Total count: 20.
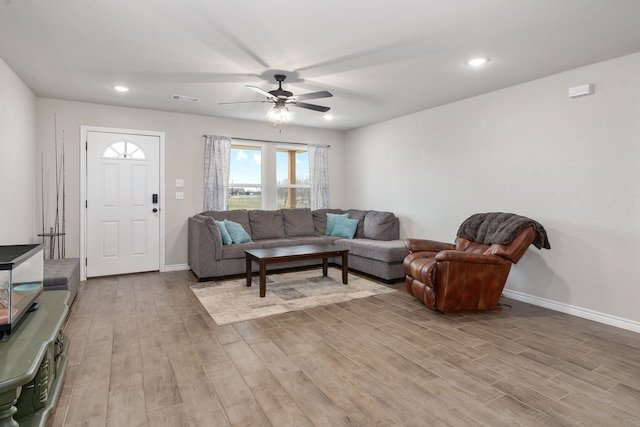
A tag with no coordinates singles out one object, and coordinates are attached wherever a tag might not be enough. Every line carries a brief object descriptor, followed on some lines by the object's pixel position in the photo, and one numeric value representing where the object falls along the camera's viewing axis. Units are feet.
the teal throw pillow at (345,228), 19.56
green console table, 4.61
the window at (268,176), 20.11
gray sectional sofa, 15.67
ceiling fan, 11.98
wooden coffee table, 13.21
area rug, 11.82
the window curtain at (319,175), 22.08
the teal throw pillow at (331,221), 20.47
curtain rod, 19.58
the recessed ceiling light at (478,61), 10.85
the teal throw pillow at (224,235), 16.46
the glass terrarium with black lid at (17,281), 5.69
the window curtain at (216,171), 18.63
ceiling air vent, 14.94
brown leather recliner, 11.30
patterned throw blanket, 11.55
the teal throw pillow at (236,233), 16.85
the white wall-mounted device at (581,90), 11.25
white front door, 16.31
